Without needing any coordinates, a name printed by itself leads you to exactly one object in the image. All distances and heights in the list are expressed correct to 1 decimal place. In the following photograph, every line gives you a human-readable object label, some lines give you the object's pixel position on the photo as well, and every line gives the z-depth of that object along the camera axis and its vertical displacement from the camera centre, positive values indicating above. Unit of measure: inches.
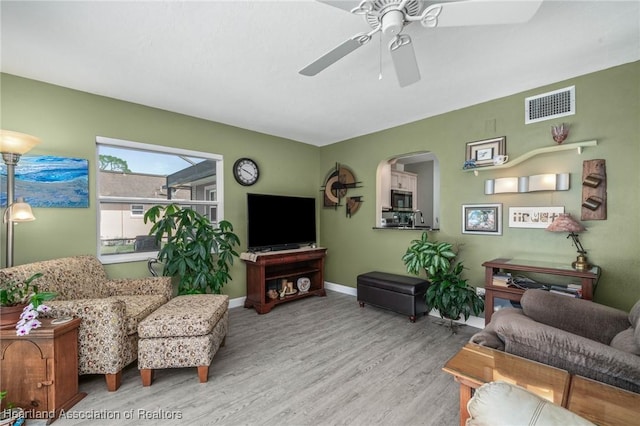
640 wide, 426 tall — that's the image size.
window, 118.1 +11.9
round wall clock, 155.8 +24.1
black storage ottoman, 128.2 -40.6
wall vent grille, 100.3 +41.4
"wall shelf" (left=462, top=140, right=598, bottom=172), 95.2 +23.0
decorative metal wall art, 177.6 +16.5
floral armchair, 76.4 -30.4
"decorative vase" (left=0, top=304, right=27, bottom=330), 66.2 -25.7
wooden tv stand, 143.7 -36.4
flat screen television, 150.3 -5.8
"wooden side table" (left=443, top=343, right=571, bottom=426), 45.4 -29.7
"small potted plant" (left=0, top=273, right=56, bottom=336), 65.8 -24.0
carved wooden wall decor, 94.0 +7.6
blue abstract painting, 97.8 +11.9
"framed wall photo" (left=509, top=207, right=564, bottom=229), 103.8 -1.8
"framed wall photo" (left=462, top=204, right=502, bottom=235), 118.0 -3.3
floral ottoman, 80.3 -39.4
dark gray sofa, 47.0 -26.8
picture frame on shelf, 116.6 +27.8
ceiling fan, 50.7 +39.7
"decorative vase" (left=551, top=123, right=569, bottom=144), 99.4 +29.4
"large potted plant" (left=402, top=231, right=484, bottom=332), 114.7 -31.1
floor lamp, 82.5 +10.7
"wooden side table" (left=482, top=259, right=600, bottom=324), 85.6 -20.9
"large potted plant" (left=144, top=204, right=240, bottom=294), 116.3 -15.9
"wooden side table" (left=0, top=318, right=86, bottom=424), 66.6 -39.5
